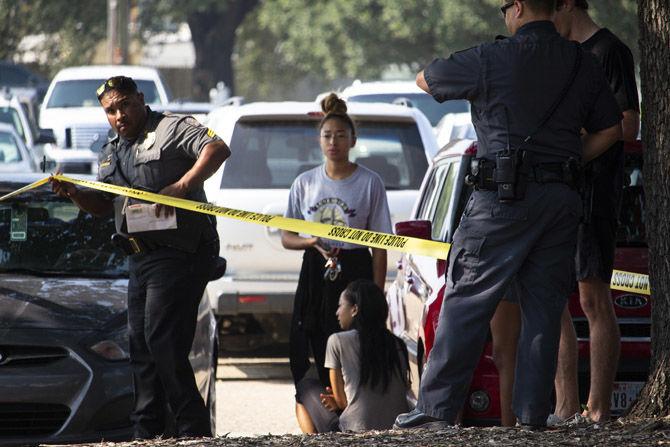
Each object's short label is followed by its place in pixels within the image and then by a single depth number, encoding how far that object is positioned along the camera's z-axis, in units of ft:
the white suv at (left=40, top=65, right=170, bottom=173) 147.02
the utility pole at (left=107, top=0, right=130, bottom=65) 223.92
